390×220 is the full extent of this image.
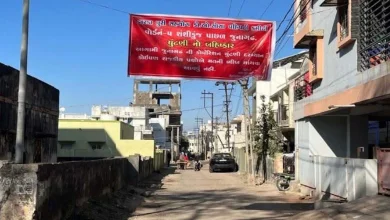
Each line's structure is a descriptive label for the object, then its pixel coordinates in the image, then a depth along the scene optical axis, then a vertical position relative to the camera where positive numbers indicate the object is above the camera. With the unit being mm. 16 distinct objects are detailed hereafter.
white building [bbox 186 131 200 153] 168750 +2481
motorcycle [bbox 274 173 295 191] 22516 -1425
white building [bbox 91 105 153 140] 76469 +4858
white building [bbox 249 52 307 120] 48000 +6582
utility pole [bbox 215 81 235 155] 72750 +6112
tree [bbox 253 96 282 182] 30500 +703
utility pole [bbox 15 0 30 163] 9586 +1054
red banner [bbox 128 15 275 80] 14227 +2811
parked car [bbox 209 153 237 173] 43125 -1231
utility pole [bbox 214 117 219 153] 107506 +1783
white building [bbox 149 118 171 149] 89250 +2831
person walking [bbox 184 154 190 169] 54256 -1612
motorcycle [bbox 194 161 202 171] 47988 -1688
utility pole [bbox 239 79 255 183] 29698 +1948
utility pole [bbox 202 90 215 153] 92938 +8155
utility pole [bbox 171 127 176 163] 82850 -1445
